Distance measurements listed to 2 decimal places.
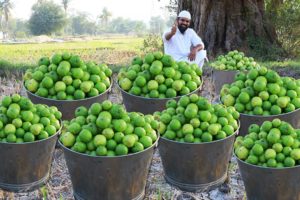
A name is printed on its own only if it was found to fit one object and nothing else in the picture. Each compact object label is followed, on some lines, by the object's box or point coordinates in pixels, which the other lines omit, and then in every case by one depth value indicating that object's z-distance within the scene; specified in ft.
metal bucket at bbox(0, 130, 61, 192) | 12.06
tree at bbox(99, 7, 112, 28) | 439.22
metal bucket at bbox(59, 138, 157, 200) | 10.87
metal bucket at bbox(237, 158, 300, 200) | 10.98
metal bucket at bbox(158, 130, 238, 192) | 12.26
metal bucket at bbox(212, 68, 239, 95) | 22.03
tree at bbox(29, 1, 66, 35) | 267.59
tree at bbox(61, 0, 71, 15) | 396.45
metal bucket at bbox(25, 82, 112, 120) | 15.40
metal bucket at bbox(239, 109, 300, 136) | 14.66
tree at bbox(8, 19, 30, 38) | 417.90
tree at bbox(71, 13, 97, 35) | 395.14
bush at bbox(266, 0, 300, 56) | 43.93
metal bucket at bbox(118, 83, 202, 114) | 15.64
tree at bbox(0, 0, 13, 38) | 339.77
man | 24.79
